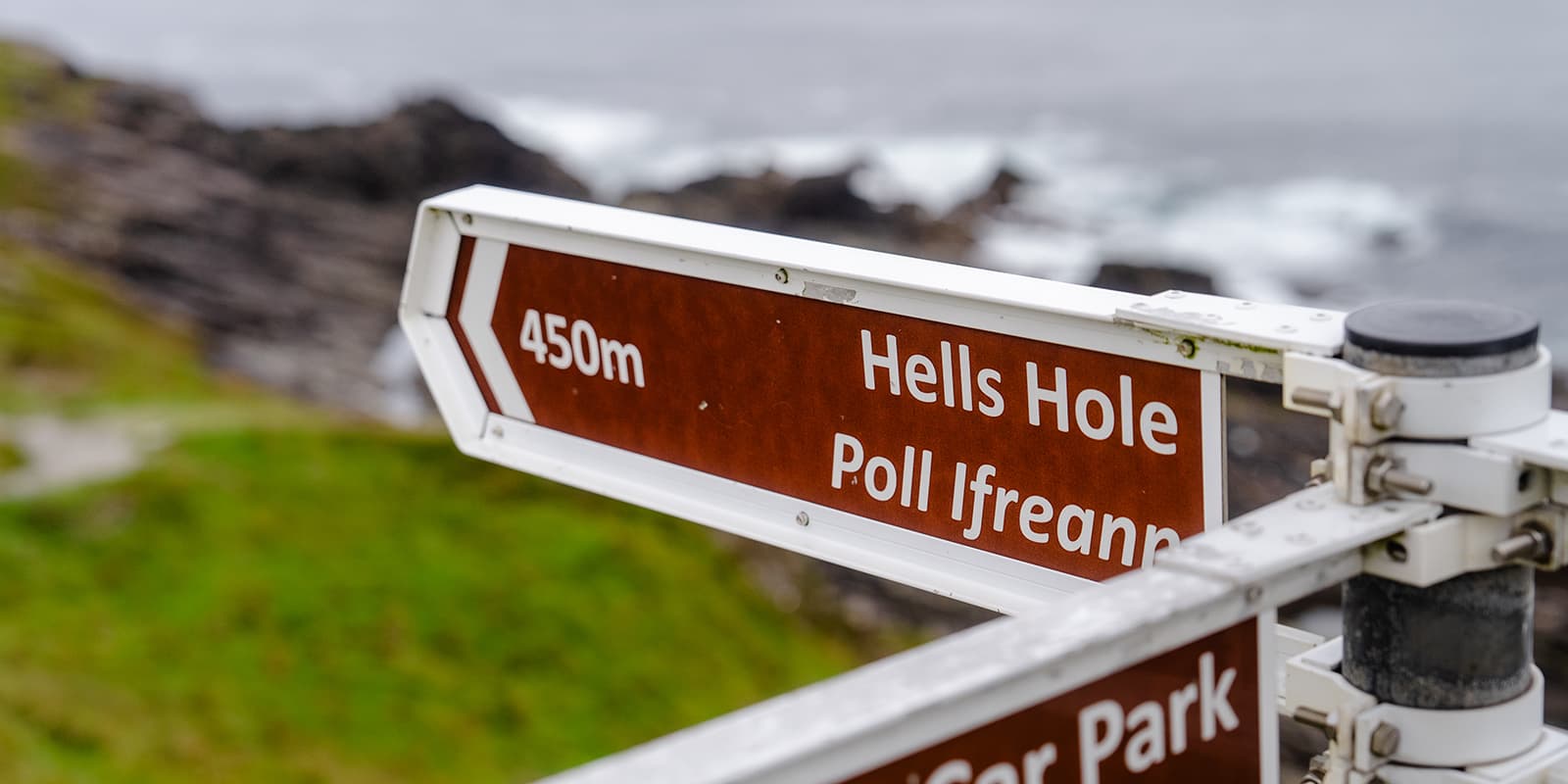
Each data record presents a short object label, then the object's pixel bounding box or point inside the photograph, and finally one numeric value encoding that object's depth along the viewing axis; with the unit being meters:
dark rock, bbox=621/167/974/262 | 27.39
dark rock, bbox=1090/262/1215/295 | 21.66
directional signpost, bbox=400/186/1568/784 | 1.30
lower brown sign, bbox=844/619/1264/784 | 1.28
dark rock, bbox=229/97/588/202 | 28.92
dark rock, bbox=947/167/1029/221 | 30.83
